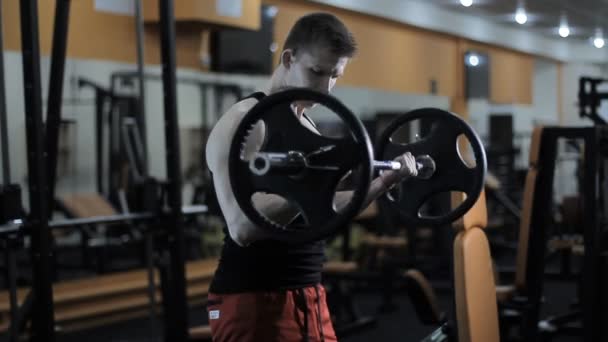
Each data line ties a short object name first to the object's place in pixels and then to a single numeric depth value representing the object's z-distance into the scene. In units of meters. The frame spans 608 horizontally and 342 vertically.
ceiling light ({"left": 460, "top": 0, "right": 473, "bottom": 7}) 9.61
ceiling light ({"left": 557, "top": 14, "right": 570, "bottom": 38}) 11.17
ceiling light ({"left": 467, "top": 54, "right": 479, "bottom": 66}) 11.18
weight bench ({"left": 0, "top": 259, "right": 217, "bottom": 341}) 5.24
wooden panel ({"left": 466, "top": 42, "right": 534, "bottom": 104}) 12.09
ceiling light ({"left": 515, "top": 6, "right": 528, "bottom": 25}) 10.40
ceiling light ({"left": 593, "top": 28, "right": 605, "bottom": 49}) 12.05
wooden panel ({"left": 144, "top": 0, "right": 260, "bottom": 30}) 6.48
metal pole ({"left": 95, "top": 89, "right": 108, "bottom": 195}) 6.63
